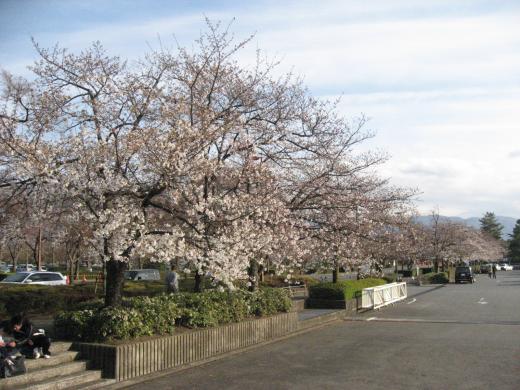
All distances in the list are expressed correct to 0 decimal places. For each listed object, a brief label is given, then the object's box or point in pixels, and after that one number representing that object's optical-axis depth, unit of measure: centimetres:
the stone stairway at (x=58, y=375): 748
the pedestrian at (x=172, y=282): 1577
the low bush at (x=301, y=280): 3108
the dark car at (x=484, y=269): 7610
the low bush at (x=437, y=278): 4816
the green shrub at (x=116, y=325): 905
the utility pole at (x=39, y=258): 2926
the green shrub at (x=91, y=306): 1077
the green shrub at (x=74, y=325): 926
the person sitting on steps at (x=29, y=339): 830
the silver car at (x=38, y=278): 2548
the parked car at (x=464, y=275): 4759
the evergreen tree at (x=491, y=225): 12038
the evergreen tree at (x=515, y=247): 11508
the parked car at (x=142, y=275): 3681
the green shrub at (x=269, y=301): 1339
